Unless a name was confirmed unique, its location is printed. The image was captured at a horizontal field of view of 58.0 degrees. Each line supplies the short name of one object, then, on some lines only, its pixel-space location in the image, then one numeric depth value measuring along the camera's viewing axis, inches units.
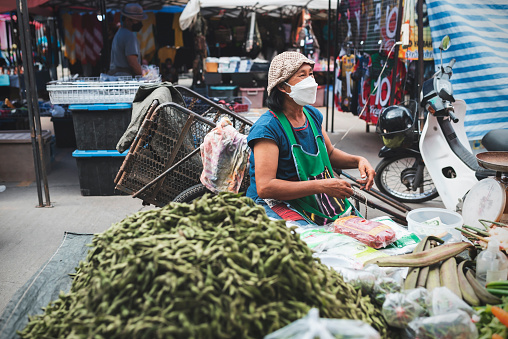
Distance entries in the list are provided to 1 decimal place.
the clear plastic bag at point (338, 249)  81.2
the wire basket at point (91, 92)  202.7
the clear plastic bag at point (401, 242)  92.2
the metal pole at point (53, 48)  523.8
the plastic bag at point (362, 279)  72.3
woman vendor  105.2
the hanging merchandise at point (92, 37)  504.7
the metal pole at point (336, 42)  335.2
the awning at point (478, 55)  198.2
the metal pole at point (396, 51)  228.5
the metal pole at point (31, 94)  186.9
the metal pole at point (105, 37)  362.0
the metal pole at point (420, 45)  210.2
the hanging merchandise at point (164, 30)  552.1
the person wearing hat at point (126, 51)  277.1
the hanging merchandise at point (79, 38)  502.3
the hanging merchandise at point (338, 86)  363.6
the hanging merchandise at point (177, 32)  546.0
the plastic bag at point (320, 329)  49.1
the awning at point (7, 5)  268.8
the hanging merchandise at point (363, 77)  313.6
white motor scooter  173.6
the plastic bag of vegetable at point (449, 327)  60.2
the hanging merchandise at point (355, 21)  322.3
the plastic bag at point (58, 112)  318.0
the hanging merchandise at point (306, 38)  467.7
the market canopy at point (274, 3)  424.5
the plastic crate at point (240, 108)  242.8
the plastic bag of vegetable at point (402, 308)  64.4
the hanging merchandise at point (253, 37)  512.7
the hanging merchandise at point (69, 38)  502.2
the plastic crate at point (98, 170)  212.1
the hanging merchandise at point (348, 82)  336.5
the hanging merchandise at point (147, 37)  540.1
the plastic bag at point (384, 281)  71.5
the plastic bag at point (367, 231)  91.5
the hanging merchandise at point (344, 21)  347.3
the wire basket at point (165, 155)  138.9
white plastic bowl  96.7
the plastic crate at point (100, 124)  206.2
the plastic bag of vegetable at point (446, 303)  63.7
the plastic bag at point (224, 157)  129.6
